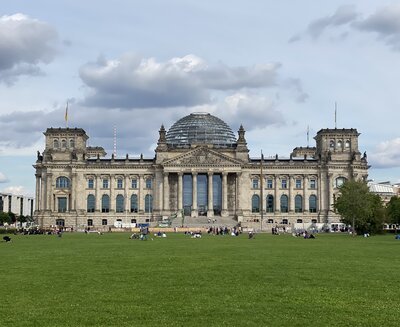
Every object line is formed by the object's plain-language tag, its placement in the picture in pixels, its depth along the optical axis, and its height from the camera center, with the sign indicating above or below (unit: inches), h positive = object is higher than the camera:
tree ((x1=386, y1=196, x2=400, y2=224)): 4881.9 +74.5
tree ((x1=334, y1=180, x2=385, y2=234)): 3969.0 +91.0
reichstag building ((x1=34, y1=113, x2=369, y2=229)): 6102.4 +403.5
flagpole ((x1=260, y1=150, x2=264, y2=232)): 5994.1 +296.8
